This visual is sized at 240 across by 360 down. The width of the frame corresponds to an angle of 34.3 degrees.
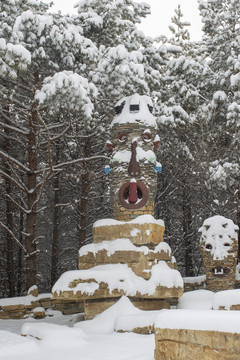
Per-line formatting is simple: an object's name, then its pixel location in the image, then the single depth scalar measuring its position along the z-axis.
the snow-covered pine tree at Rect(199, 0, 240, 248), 13.20
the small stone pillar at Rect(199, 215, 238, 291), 10.10
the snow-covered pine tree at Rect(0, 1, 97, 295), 9.05
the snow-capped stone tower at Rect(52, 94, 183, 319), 8.16
